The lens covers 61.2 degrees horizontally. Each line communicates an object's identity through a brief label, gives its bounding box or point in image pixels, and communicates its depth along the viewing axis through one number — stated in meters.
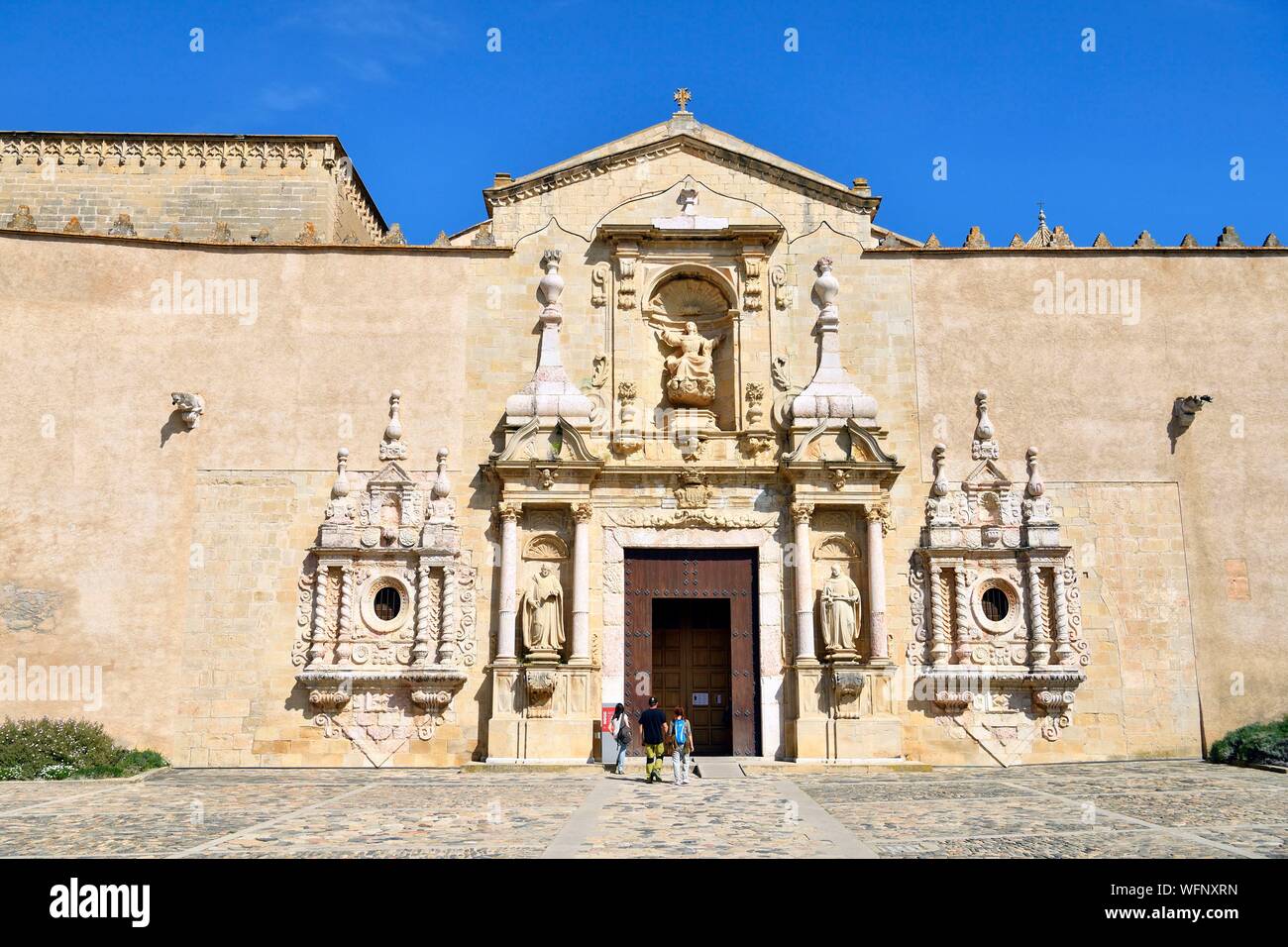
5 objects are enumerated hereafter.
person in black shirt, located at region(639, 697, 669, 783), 13.13
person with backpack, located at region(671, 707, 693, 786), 13.11
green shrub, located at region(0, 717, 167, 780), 13.90
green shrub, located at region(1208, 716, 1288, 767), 14.52
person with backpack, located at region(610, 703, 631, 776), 14.42
